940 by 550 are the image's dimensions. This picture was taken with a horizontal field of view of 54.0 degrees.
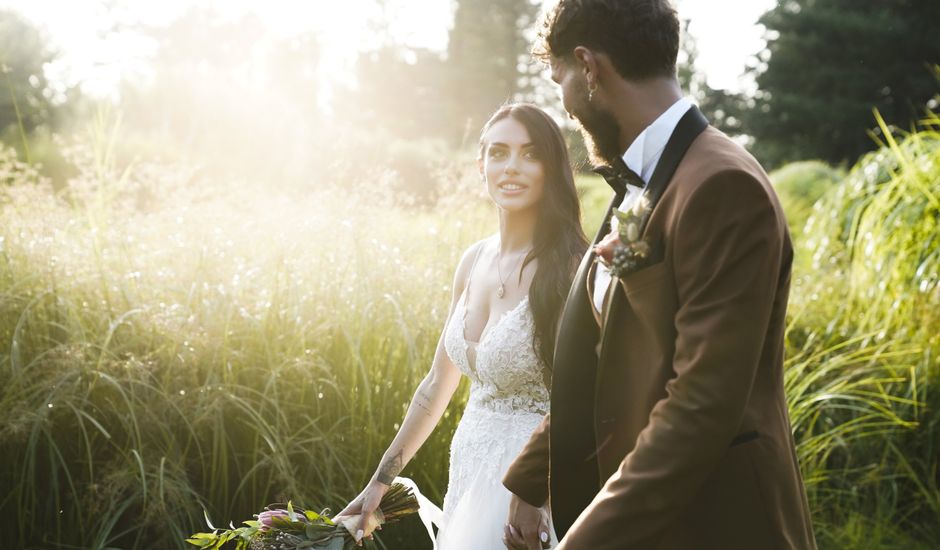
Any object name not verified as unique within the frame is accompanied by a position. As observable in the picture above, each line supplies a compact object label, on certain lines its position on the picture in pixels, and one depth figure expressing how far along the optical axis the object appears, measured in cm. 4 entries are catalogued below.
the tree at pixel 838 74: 2936
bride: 323
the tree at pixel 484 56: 3731
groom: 150
